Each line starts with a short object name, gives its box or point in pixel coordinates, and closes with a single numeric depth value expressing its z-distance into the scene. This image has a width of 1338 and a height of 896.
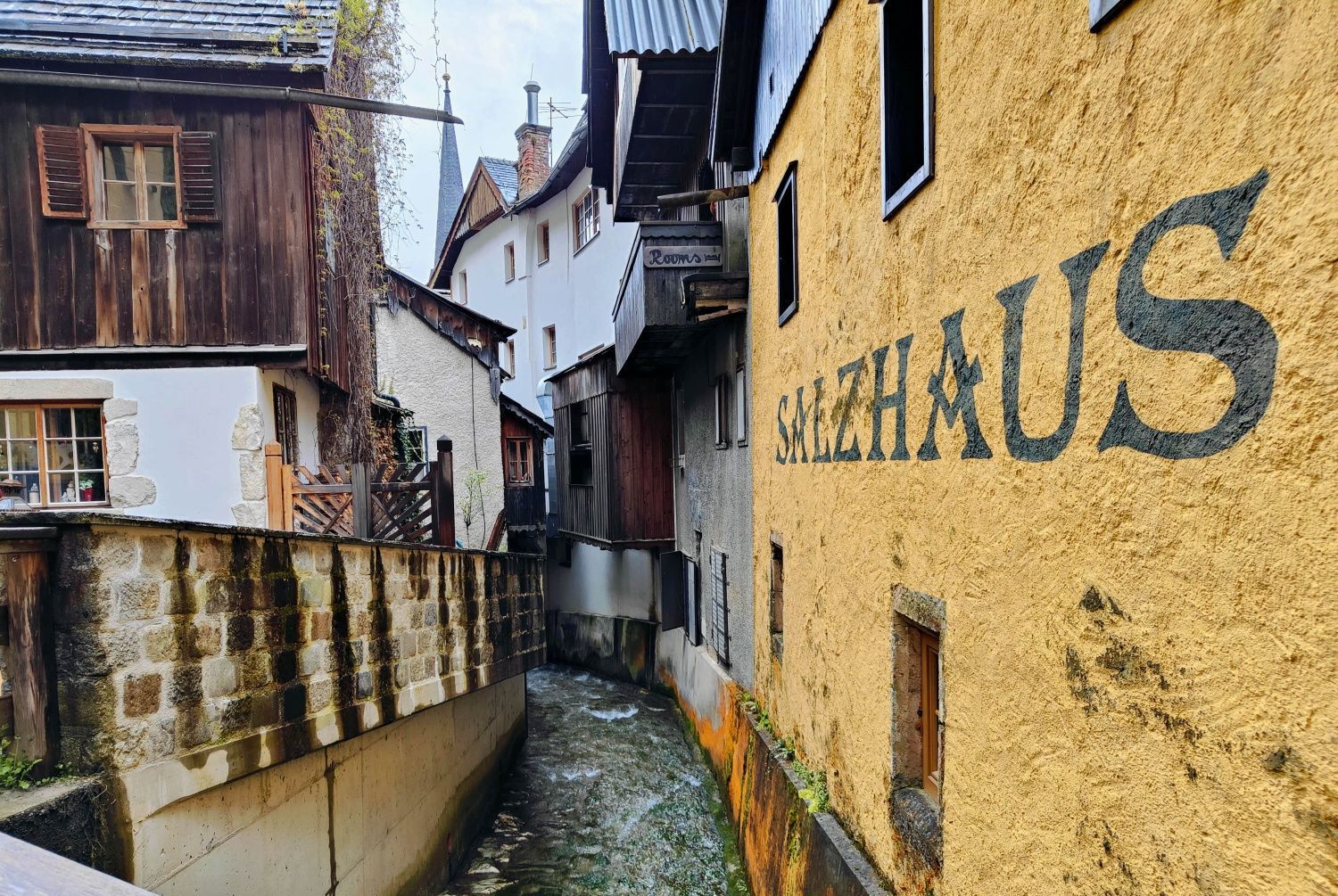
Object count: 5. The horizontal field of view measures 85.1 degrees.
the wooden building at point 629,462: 12.50
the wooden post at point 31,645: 2.96
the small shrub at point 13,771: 2.88
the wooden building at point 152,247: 7.00
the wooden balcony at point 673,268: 8.17
